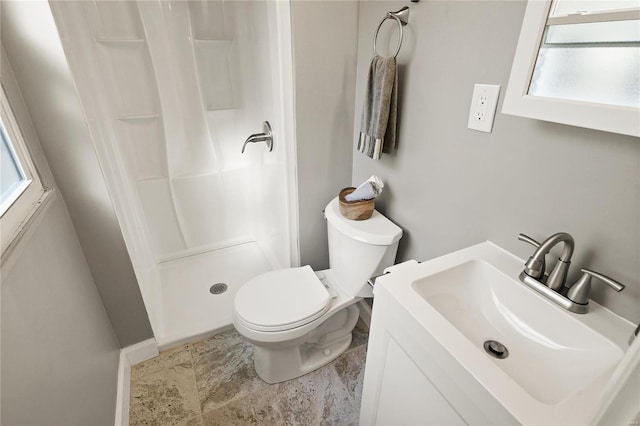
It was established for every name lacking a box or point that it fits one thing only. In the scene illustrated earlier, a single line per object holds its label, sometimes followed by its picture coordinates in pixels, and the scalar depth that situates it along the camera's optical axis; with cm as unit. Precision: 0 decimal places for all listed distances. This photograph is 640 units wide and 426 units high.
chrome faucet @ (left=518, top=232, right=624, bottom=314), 75
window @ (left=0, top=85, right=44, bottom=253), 80
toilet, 131
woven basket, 137
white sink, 58
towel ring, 112
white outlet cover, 92
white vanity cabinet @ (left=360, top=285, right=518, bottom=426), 63
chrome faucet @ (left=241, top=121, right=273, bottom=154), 169
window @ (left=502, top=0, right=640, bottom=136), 62
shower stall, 155
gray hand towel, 117
